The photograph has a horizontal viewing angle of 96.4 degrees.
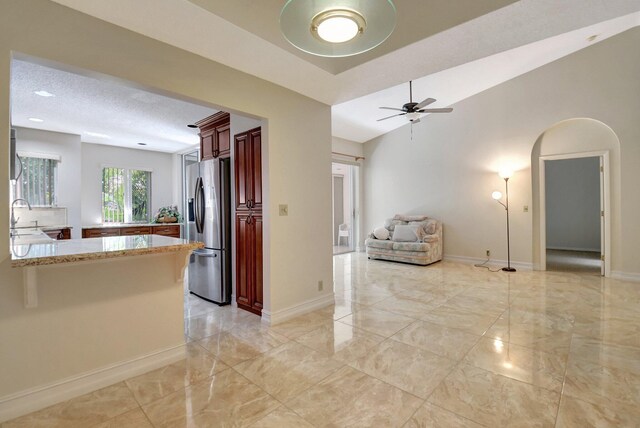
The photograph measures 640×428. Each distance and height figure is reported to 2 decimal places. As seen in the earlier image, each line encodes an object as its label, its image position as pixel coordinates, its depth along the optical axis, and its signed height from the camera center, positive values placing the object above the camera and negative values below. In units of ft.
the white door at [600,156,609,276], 15.78 -0.38
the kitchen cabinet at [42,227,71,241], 16.28 -0.92
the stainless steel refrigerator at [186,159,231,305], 12.01 -0.58
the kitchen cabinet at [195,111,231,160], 12.56 +3.66
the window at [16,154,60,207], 16.47 +2.19
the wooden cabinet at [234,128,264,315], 10.61 -0.24
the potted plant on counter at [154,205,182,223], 21.49 +0.01
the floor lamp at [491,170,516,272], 17.85 +0.94
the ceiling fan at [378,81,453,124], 15.12 +5.44
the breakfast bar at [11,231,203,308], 5.37 -0.74
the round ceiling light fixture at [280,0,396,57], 4.17 +2.93
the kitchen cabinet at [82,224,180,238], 18.61 -1.02
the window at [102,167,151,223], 20.51 +1.54
